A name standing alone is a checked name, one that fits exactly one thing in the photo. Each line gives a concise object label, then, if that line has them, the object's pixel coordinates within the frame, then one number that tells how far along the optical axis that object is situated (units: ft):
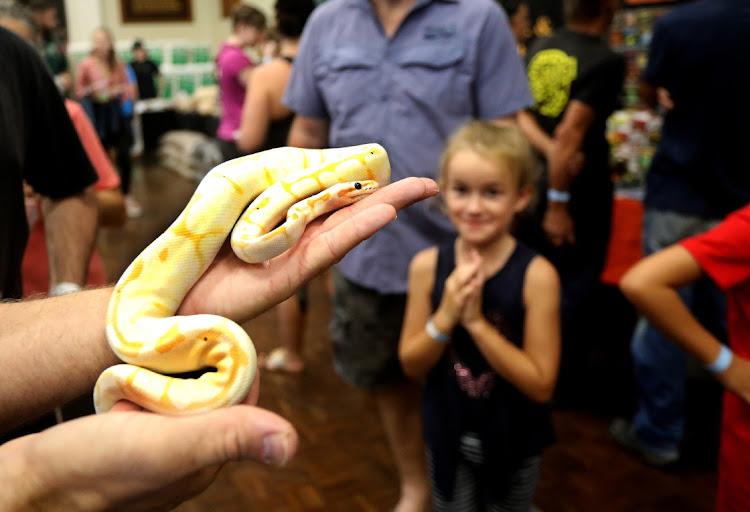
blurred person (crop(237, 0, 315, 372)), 8.74
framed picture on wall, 36.19
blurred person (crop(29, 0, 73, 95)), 17.67
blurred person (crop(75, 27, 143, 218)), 19.74
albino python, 2.70
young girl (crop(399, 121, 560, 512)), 4.75
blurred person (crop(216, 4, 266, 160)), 11.08
